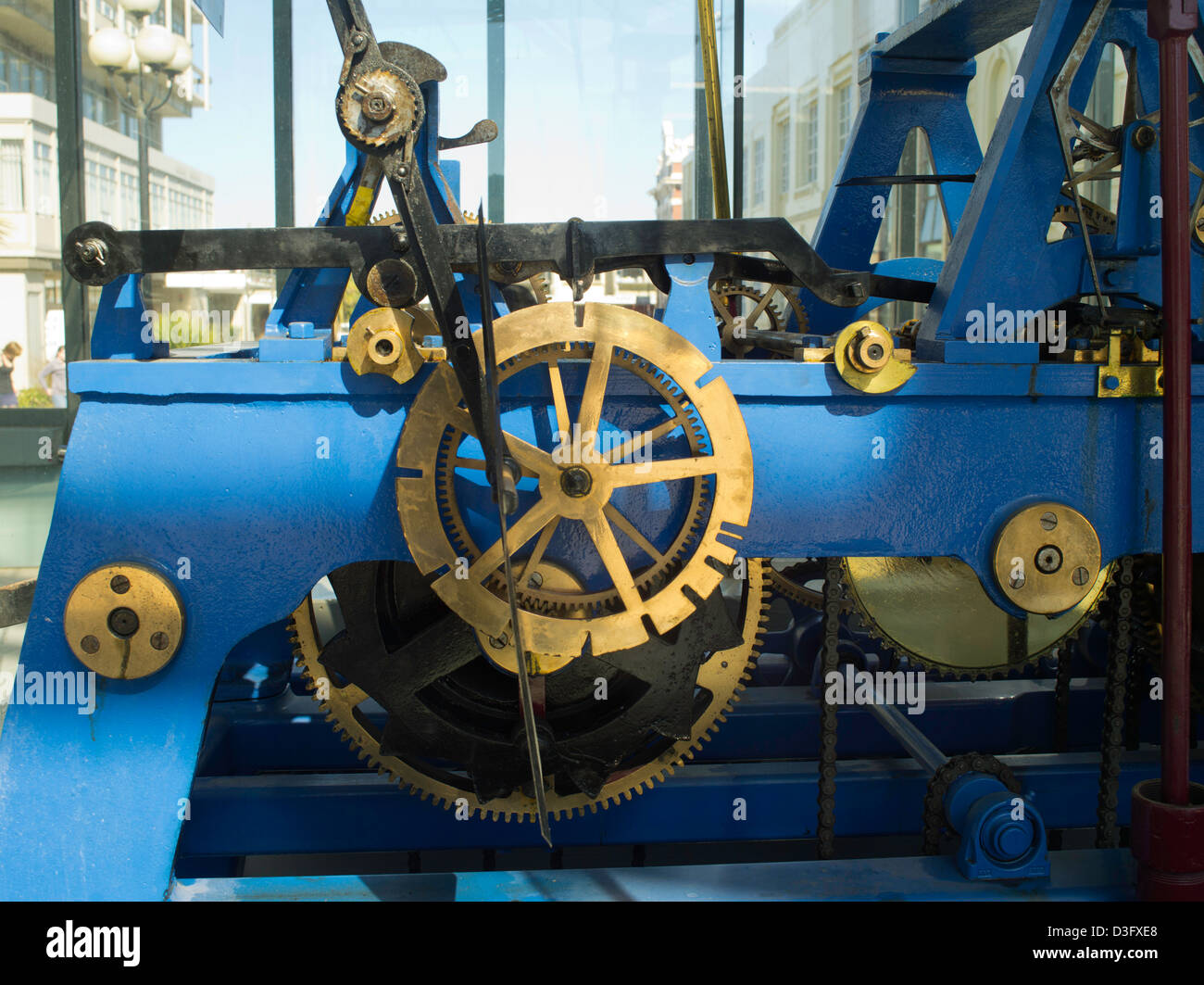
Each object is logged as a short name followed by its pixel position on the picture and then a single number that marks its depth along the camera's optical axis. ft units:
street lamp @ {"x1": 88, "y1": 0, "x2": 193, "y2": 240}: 24.41
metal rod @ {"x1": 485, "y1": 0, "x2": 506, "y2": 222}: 24.30
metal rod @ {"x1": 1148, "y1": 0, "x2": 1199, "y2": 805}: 6.27
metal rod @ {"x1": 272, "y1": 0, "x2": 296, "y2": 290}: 23.57
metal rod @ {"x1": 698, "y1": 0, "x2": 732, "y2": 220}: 8.63
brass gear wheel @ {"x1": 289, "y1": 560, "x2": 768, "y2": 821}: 8.26
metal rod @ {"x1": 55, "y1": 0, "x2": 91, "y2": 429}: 23.43
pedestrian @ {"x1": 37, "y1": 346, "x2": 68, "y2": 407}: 24.82
